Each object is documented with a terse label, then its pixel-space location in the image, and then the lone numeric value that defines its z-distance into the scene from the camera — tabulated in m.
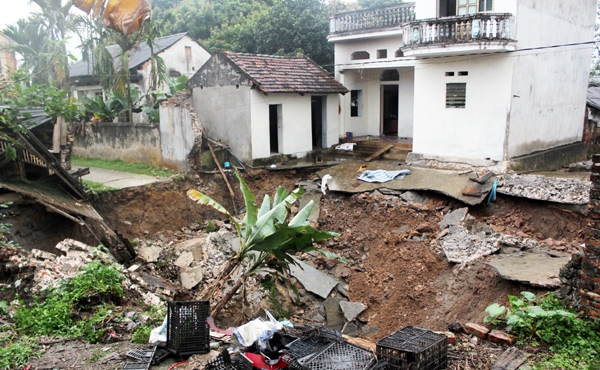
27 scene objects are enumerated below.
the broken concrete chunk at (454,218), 11.84
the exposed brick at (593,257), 5.72
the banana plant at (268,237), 7.54
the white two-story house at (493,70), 13.95
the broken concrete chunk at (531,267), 8.05
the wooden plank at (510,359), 5.34
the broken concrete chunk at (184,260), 11.87
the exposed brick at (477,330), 6.35
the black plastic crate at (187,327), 5.55
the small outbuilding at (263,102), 16.61
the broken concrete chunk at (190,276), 11.15
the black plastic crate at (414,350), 4.79
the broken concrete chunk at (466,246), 10.21
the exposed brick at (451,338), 6.10
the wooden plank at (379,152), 17.26
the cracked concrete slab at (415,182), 12.78
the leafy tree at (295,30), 22.81
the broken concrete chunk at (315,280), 11.14
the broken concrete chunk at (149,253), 11.96
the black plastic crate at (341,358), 4.78
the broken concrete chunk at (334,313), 10.36
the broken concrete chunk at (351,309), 10.31
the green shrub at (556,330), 5.35
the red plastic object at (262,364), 5.05
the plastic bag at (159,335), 5.83
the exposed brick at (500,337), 5.98
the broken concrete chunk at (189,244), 12.95
